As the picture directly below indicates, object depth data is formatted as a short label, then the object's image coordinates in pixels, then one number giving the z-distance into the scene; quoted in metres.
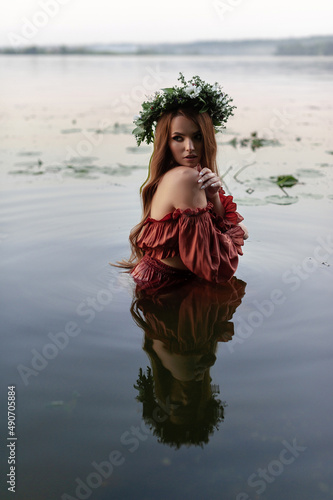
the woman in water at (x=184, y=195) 3.06
